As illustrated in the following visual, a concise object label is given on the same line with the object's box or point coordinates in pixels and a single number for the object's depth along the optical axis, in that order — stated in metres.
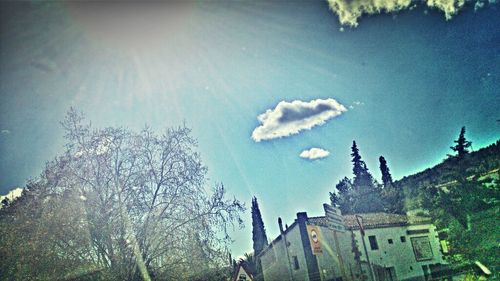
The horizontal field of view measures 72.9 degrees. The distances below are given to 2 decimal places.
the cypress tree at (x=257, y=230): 63.00
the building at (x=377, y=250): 28.89
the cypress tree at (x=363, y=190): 58.14
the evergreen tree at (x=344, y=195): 61.46
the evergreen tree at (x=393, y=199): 52.53
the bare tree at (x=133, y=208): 15.53
